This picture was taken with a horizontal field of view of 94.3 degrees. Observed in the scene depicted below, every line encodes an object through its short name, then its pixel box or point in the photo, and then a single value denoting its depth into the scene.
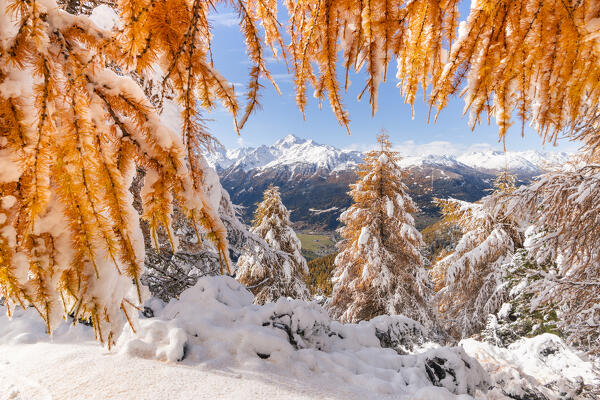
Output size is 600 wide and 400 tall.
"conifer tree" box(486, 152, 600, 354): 3.65
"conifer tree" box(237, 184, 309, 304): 12.15
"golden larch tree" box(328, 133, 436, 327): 10.84
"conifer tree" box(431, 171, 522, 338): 10.14
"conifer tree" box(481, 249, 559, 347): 8.37
